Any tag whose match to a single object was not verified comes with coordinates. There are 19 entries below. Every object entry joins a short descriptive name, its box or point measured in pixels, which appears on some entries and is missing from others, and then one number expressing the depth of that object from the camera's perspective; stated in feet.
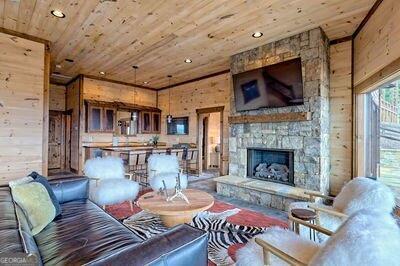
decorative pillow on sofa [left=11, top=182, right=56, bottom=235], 6.34
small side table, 7.38
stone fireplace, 12.80
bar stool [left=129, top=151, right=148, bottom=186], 18.26
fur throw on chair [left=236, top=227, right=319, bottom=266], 5.08
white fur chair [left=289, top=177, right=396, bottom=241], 6.63
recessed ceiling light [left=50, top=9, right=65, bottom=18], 10.97
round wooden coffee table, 8.19
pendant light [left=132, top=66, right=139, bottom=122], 20.27
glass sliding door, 9.66
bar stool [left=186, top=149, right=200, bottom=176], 22.67
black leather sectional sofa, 3.61
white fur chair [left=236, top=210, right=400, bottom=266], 3.48
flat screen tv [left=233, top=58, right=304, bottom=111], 13.56
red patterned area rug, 10.81
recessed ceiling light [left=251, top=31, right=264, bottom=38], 13.19
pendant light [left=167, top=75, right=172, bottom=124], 28.07
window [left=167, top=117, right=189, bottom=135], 25.86
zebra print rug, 8.12
